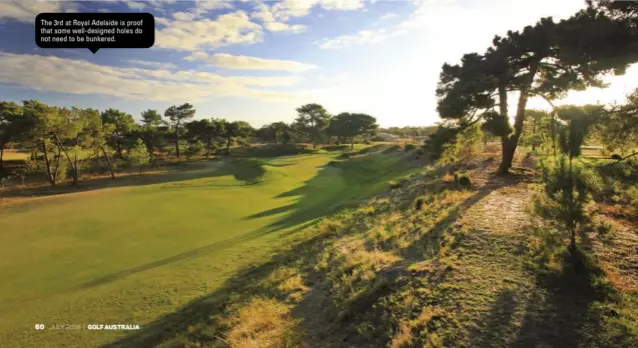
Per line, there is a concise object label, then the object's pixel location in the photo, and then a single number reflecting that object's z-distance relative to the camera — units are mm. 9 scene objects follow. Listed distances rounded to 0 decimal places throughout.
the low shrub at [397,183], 29300
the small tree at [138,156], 51094
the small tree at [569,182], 8523
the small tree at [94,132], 47000
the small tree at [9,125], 39438
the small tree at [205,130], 77188
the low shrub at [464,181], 20469
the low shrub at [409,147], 52794
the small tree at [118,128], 64125
